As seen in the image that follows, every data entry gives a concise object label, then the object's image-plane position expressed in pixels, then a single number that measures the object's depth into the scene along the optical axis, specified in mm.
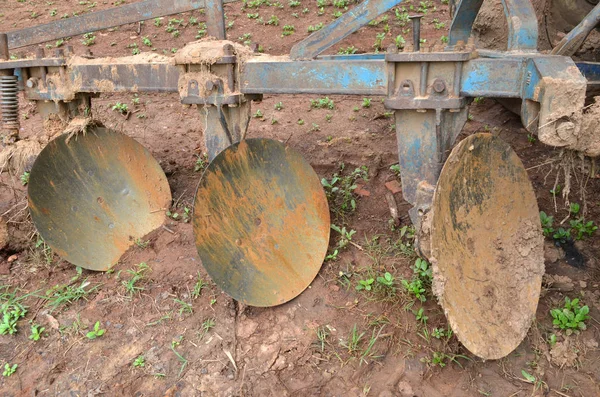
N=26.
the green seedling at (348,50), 5996
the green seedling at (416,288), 2812
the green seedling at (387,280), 2867
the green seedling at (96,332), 2885
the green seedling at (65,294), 3111
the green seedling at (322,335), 2729
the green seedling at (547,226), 3193
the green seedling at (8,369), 2715
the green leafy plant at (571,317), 2736
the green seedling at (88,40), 7071
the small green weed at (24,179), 4035
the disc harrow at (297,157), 2338
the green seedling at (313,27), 6665
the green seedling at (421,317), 2746
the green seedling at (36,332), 2908
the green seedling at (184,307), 2979
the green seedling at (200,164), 4051
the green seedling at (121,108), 5285
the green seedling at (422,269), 2865
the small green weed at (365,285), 2910
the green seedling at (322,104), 4926
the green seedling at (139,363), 2707
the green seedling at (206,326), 2850
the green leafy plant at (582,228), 3188
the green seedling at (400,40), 5675
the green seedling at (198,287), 3068
